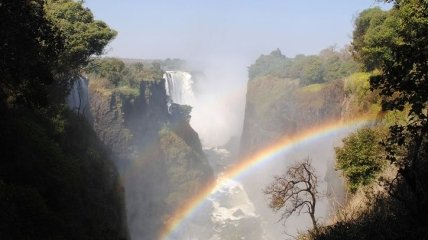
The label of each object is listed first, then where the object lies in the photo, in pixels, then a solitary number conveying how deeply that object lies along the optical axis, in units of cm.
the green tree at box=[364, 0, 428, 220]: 751
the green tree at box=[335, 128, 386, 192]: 2516
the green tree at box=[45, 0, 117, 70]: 3350
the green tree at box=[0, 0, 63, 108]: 1393
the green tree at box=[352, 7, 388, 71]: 3560
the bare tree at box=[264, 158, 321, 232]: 2209
